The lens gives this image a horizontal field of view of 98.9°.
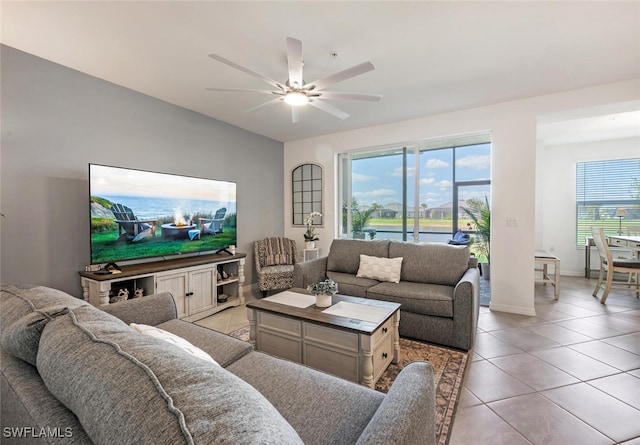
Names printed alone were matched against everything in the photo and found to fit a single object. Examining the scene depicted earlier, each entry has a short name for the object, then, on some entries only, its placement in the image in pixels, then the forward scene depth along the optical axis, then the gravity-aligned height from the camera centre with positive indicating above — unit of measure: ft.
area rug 5.49 -4.06
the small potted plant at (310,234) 15.17 -1.03
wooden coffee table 6.13 -2.89
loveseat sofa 8.24 -2.47
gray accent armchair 13.12 -2.49
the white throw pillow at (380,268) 10.52 -2.08
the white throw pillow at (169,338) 3.81 -1.79
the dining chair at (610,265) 11.94 -2.20
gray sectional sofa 1.73 -1.33
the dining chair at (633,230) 15.56 -0.87
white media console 8.37 -2.38
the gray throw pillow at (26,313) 2.90 -1.17
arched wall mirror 16.37 +1.48
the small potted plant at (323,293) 7.34 -2.08
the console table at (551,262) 12.56 -2.17
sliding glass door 14.65 +1.79
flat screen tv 8.64 +0.06
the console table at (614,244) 12.21 -1.40
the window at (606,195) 15.99 +1.21
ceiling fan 6.00 +3.40
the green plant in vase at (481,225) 17.28 -0.63
